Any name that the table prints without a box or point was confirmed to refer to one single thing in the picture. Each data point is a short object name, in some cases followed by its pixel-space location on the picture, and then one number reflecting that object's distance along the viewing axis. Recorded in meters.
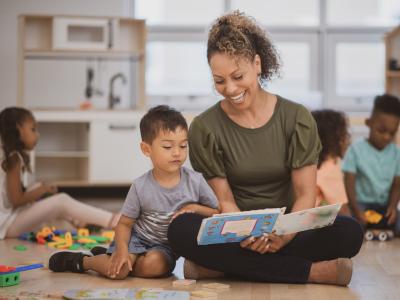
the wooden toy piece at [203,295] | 2.11
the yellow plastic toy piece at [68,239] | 3.24
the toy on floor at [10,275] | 2.28
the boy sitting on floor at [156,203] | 2.45
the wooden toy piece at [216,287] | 2.25
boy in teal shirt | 3.81
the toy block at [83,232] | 3.53
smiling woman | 2.35
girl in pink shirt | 3.56
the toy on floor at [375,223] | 3.63
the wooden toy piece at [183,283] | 2.31
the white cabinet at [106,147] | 5.86
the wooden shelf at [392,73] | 5.74
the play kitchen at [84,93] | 5.90
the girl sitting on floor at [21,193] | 3.52
